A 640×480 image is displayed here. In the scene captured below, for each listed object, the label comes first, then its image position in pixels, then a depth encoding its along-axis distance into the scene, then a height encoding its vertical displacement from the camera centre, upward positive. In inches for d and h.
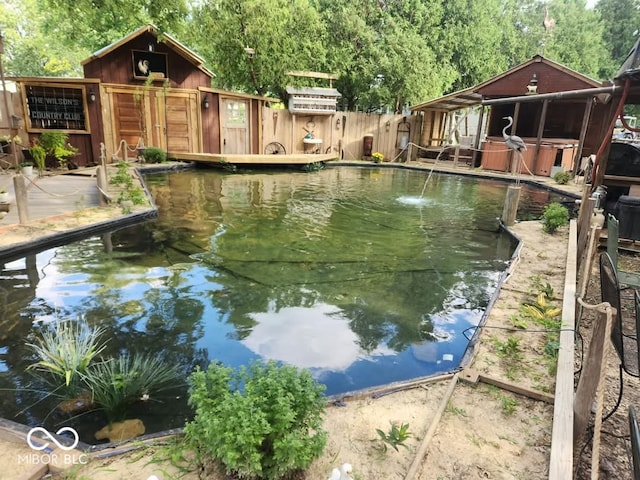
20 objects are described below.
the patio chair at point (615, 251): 157.5 -39.1
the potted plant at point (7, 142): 433.4 -22.5
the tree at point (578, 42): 1066.7 +247.6
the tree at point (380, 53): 704.4 +133.6
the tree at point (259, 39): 577.6 +125.4
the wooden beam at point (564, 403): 82.4 -59.8
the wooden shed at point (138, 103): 502.0 +27.6
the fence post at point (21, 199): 229.5 -42.7
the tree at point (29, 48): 1154.0 +200.7
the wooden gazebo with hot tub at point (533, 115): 577.0 +38.4
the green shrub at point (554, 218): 283.6 -50.5
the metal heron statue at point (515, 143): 344.5 -3.2
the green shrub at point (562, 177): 512.4 -42.8
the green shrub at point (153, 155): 538.6 -36.4
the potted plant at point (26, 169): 393.1 -43.6
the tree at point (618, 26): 1171.9 +317.8
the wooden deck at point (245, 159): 558.3 -39.2
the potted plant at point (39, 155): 422.9 -33.5
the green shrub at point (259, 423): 77.9 -55.1
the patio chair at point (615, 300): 102.8 -39.2
